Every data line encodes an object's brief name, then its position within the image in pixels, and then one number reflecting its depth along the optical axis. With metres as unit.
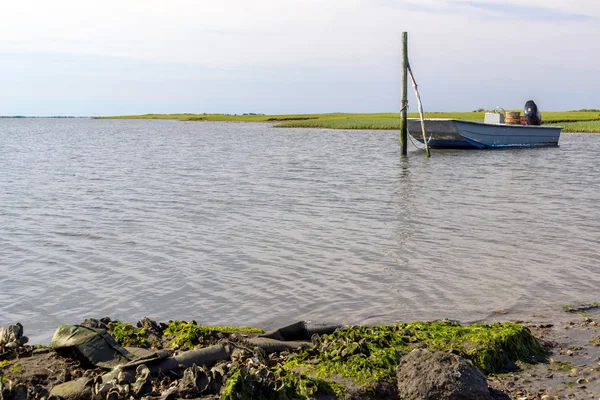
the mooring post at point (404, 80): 31.53
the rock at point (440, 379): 4.64
